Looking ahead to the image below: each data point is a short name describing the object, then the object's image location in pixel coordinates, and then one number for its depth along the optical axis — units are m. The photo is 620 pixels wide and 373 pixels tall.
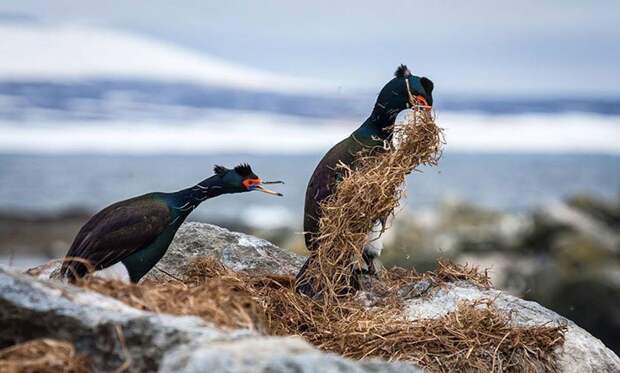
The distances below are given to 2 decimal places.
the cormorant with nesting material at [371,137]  17.12
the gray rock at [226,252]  17.94
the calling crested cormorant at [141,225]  15.42
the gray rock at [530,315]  15.10
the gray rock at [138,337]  8.12
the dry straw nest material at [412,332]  14.37
